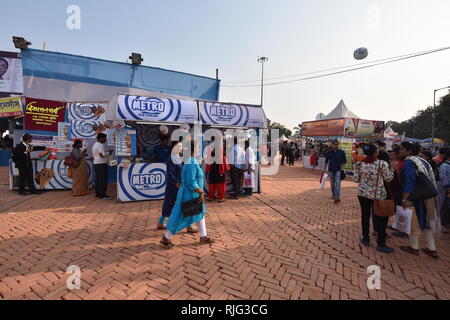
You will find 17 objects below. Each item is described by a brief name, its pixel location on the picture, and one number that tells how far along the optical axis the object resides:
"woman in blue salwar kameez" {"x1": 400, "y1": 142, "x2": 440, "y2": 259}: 3.44
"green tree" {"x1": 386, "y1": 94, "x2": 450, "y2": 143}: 30.86
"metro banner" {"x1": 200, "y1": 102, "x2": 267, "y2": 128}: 6.90
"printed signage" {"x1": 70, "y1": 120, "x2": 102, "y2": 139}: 8.28
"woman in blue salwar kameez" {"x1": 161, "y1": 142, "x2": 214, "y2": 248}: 3.51
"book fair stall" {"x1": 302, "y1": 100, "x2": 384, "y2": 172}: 14.09
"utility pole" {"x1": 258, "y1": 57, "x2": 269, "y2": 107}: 36.58
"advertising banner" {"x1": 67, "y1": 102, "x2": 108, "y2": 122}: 8.27
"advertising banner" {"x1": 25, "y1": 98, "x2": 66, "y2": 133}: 7.68
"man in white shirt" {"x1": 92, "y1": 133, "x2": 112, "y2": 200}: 6.69
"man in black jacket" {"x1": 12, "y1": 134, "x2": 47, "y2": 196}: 6.62
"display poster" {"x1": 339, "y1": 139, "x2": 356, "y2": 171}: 13.50
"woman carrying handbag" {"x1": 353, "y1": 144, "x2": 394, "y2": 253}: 3.50
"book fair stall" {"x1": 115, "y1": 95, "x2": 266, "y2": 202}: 6.17
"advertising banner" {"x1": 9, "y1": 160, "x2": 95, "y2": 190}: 7.38
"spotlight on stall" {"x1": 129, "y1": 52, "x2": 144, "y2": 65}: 10.98
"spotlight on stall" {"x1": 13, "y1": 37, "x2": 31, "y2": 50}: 8.75
